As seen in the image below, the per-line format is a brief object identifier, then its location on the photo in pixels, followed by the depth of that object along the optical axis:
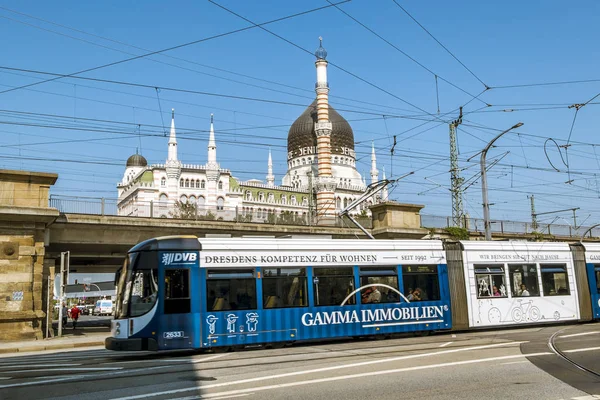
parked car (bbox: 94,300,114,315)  66.88
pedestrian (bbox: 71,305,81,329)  32.50
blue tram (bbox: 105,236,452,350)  14.55
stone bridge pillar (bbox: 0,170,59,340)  21.34
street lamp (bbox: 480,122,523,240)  25.52
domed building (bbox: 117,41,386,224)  100.56
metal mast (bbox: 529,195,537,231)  60.91
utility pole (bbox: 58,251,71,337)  22.89
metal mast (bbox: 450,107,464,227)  36.75
